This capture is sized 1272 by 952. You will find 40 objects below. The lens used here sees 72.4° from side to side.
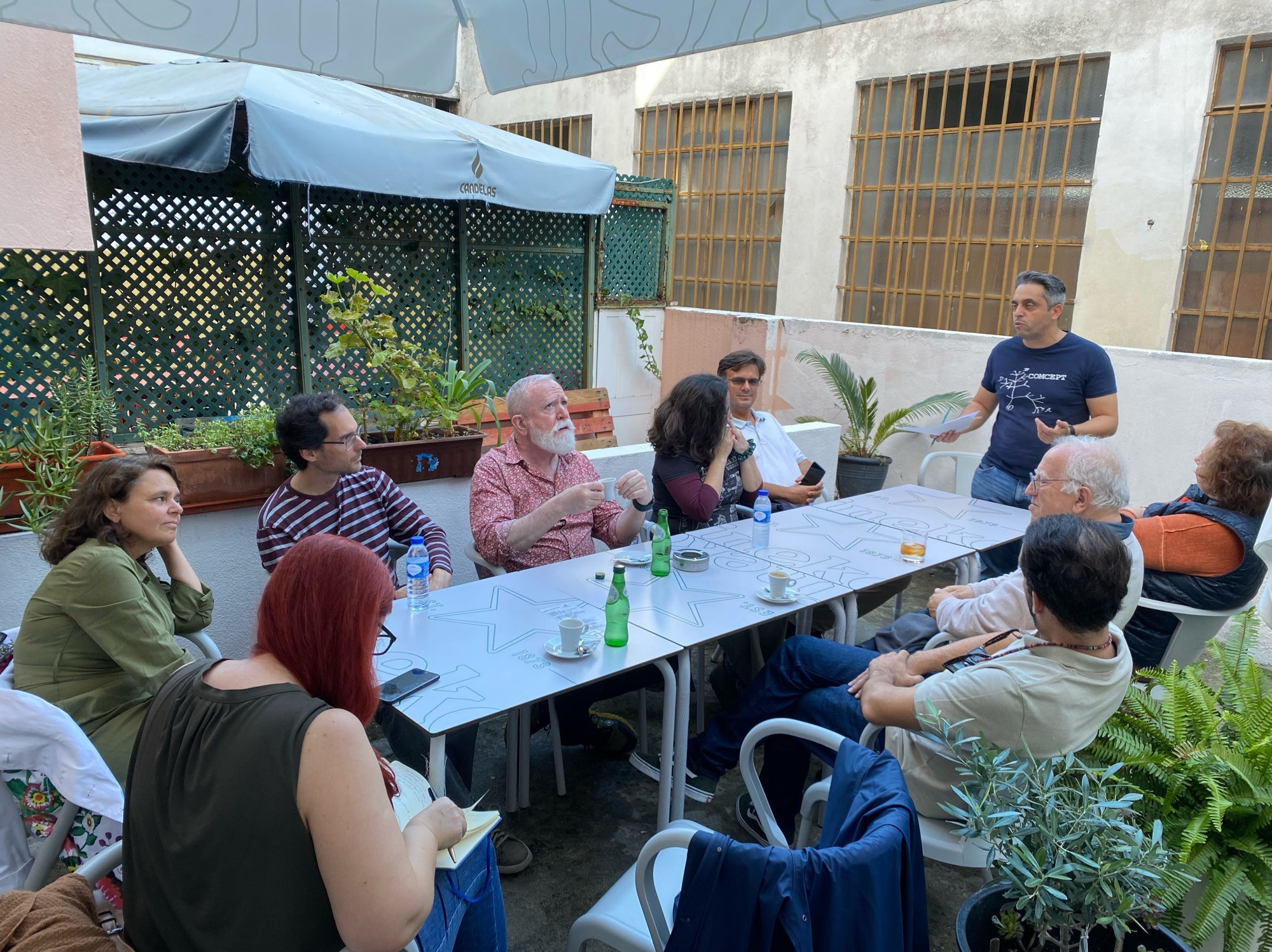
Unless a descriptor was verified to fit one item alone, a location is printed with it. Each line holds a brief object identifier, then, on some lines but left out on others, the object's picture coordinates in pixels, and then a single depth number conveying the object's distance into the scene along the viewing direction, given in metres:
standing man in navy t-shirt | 4.20
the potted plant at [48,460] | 3.22
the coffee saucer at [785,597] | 2.84
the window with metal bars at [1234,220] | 6.85
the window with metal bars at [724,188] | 9.92
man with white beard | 3.23
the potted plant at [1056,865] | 1.59
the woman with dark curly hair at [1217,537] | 2.94
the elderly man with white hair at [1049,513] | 2.58
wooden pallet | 6.52
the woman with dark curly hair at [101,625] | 2.16
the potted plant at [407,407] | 4.33
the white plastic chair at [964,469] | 5.36
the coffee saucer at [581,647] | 2.37
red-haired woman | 1.33
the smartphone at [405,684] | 2.13
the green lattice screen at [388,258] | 5.20
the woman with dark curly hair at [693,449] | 3.75
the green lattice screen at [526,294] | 6.13
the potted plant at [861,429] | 6.40
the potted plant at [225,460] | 3.68
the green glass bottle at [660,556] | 3.10
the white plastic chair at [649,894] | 1.61
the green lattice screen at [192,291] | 4.40
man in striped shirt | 3.04
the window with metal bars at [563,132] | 11.86
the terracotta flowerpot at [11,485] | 3.23
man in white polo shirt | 4.34
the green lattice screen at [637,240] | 6.98
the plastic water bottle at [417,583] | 2.74
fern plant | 2.07
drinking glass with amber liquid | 3.35
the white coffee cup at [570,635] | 2.38
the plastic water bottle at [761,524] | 3.51
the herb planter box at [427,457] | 4.18
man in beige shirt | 1.94
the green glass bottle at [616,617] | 2.47
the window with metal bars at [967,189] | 7.84
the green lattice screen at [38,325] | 3.94
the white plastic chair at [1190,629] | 2.96
